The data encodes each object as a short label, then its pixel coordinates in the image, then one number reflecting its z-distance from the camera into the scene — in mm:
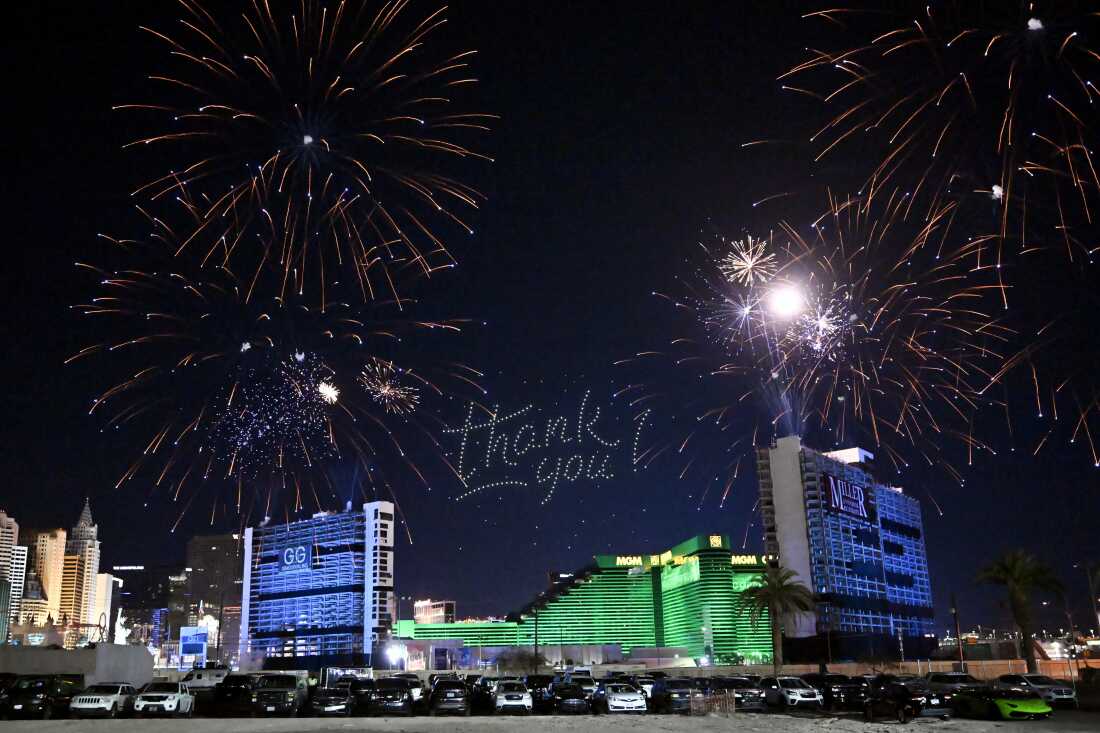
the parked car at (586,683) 37094
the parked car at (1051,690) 34156
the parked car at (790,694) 35250
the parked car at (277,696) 32125
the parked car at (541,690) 36375
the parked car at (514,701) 33656
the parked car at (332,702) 32094
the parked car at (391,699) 33031
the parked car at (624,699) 34000
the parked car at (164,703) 31375
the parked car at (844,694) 34406
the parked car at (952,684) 31453
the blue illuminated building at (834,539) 126406
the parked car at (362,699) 33188
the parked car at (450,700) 32969
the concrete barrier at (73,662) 44375
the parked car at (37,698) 30812
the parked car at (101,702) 30203
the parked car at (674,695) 34688
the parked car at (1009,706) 28766
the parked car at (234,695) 32438
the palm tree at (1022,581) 60531
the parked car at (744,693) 36156
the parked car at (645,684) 38000
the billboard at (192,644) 161375
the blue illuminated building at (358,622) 192250
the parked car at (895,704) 28067
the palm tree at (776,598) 74000
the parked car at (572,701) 34188
